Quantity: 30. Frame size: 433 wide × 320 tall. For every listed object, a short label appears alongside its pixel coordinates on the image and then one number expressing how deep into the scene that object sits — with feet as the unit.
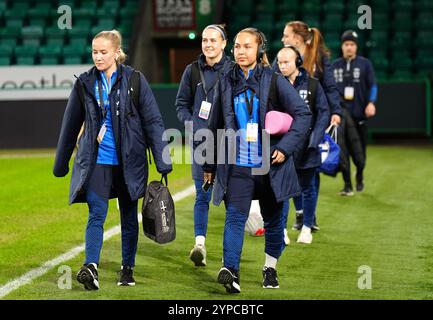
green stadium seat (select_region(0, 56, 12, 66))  85.56
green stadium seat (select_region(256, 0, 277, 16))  94.58
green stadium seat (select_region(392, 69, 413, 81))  86.47
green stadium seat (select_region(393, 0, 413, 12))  93.45
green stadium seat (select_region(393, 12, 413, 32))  92.22
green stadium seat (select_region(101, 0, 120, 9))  92.07
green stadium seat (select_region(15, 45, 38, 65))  86.84
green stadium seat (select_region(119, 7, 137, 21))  90.75
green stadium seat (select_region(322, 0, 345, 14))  93.61
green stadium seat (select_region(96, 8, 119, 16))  91.40
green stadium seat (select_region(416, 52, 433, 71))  88.75
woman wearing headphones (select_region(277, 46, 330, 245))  36.55
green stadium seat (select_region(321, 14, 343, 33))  91.81
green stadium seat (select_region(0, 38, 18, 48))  88.48
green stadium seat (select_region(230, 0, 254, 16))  94.58
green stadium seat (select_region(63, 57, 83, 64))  85.51
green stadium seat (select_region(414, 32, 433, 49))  90.58
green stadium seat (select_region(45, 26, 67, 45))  89.71
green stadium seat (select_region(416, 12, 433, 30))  92.22
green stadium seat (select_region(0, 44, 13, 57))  86.75
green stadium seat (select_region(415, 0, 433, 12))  93.50
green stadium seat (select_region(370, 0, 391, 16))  93.35
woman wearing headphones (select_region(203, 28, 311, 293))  28.32
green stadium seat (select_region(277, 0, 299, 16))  94.02
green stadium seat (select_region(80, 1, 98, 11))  92.38
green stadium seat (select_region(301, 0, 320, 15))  93.56
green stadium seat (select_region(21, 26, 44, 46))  89.91
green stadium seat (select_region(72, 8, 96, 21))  91.91
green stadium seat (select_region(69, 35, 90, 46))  88.28
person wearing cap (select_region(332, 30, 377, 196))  54.65
